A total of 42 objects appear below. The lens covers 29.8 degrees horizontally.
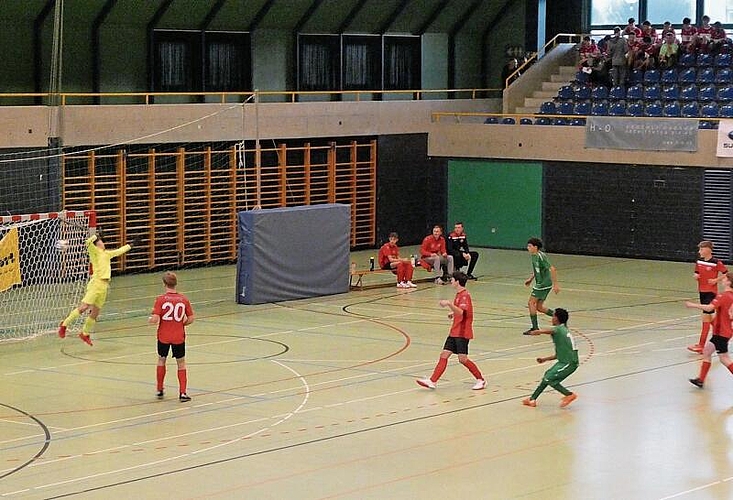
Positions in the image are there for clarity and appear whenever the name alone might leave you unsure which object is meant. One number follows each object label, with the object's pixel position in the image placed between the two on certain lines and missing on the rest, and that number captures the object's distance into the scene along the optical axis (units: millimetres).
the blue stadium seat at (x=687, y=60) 39094
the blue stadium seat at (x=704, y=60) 38781
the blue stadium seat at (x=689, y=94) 37625
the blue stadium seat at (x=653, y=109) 37438
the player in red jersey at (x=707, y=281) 21891
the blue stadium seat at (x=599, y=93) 39344
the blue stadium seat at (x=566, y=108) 39188
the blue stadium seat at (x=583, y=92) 39781
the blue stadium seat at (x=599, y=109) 38656
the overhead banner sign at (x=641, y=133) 35688
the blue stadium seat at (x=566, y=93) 40188
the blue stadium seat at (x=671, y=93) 38031
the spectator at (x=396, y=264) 30766
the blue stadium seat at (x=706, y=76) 38125
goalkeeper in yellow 23109
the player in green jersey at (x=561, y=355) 17609
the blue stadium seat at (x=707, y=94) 37312
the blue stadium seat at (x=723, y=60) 38469
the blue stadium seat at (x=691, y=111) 36875
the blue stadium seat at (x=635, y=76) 39247
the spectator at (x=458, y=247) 31656
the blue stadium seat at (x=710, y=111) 36594
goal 24844
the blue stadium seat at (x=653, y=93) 38362
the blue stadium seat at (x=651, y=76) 38938
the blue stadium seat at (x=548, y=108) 39531
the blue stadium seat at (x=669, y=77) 38688
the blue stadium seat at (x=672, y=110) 37125
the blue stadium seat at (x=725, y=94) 37031
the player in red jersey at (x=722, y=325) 18766
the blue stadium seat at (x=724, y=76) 37844
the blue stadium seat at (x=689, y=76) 38469
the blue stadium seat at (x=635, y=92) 38656
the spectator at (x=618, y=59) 39062
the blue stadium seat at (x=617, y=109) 38156
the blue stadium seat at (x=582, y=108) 38875
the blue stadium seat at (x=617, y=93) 38906
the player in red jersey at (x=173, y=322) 18250
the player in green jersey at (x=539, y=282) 23656
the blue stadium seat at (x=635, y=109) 37719
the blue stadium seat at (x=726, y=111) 36125
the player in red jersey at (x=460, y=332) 18828
